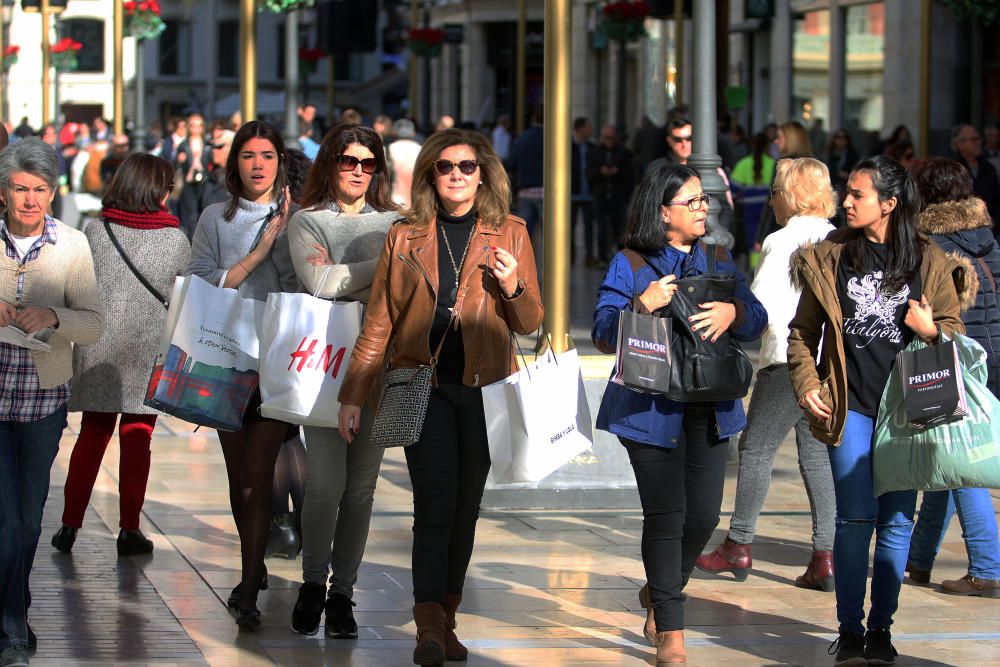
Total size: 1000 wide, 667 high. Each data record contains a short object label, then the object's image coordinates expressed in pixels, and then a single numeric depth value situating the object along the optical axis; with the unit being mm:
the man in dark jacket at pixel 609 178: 23375
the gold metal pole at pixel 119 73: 28675
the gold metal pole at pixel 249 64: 15922
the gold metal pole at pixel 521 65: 35406
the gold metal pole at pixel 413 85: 45781
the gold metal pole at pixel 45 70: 40850
